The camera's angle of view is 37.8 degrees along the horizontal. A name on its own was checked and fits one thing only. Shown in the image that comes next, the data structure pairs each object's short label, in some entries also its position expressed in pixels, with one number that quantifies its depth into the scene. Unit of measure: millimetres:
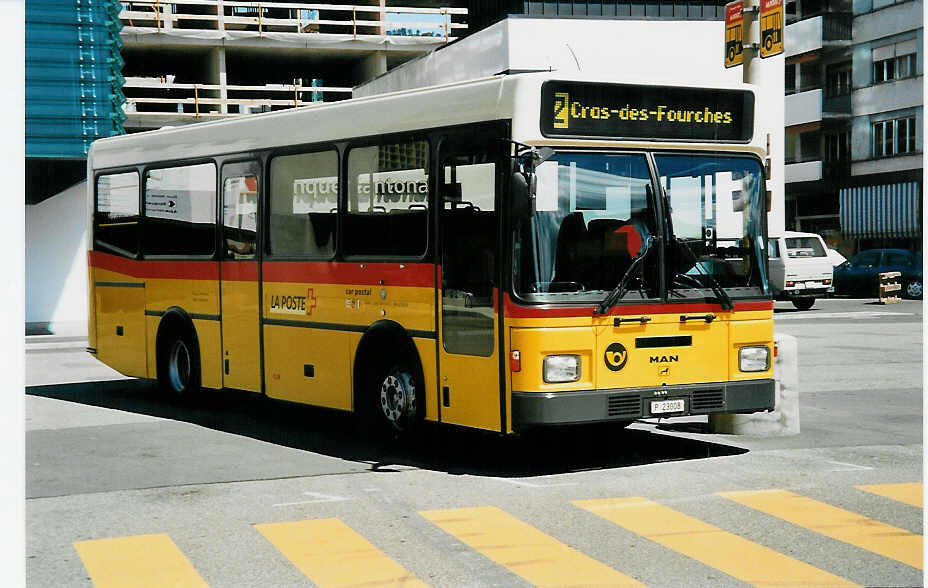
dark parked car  41750
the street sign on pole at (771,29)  13188
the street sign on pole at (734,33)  13234
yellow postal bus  9961
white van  34812
